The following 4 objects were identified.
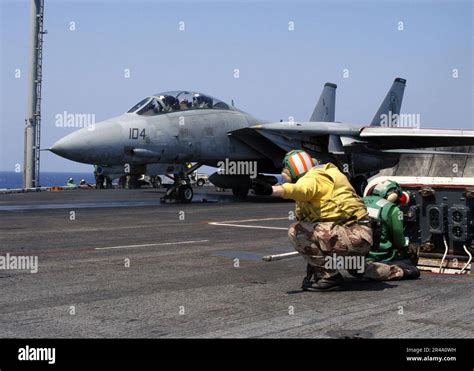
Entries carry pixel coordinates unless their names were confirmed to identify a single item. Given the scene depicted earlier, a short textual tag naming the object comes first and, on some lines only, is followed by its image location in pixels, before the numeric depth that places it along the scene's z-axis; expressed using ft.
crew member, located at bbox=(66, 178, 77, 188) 153.10
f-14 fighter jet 64.80
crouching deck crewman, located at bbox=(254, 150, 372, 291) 21.88
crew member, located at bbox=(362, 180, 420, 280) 24.44
